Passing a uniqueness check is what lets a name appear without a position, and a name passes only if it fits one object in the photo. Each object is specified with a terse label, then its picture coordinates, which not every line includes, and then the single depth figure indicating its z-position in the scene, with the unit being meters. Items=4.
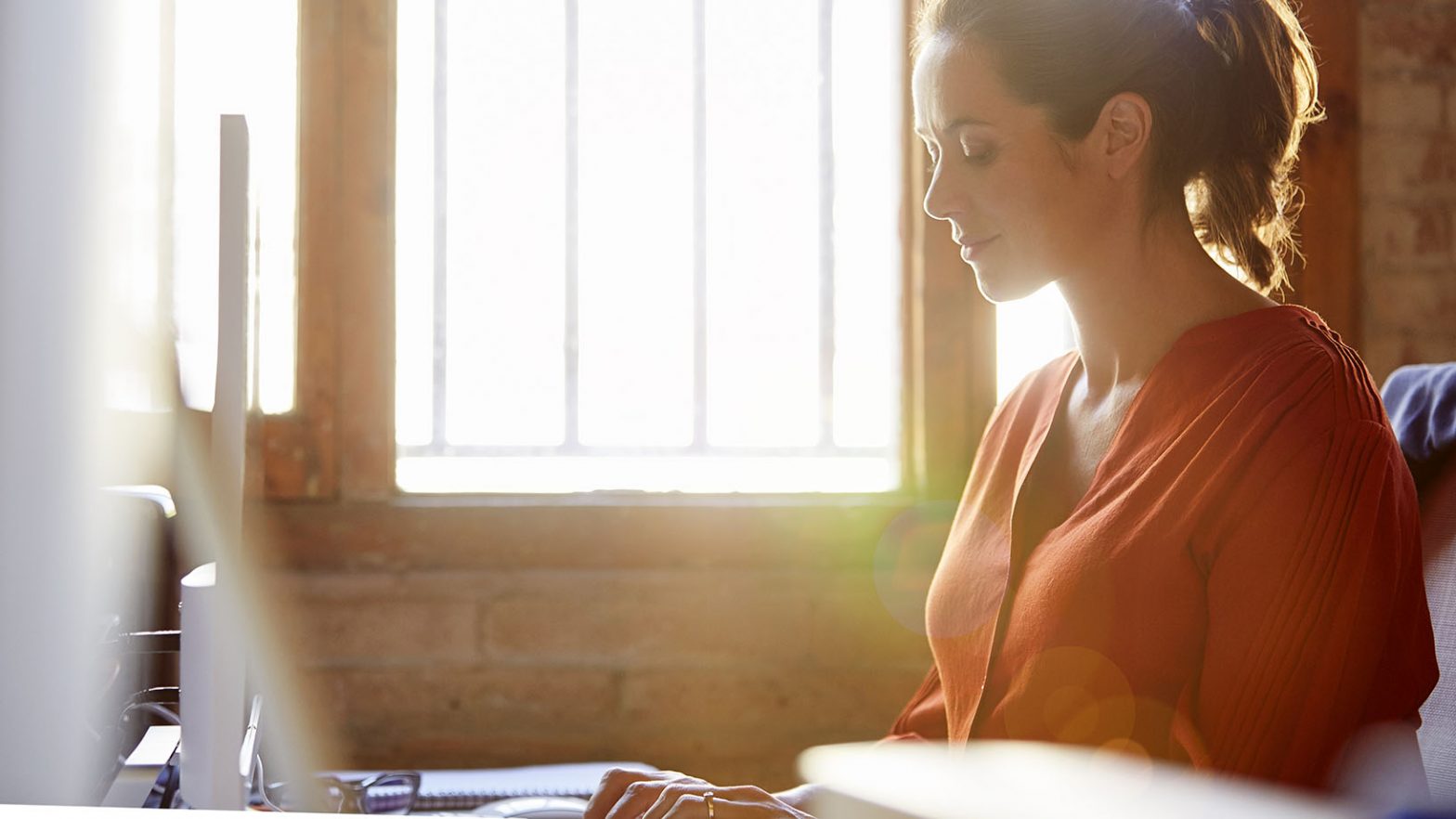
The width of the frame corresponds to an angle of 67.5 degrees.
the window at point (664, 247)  1.87
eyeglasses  1.28
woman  0.79
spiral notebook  1.33
